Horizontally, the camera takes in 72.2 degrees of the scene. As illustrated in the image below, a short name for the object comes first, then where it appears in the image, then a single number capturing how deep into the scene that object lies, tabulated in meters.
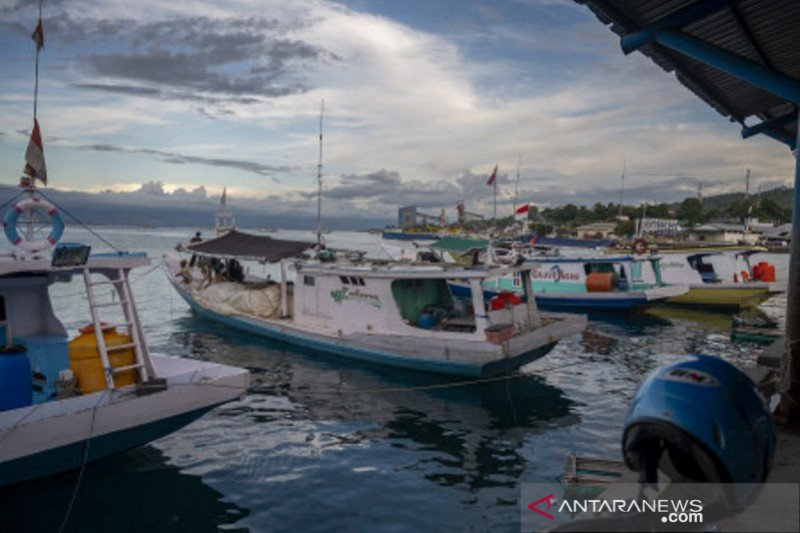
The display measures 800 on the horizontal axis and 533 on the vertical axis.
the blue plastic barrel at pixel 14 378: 7.37
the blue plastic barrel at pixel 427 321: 15.40
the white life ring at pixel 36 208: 7.75
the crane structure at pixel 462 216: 25.43
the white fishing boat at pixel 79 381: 7.34
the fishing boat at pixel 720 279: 27.28
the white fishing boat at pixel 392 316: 13.84
